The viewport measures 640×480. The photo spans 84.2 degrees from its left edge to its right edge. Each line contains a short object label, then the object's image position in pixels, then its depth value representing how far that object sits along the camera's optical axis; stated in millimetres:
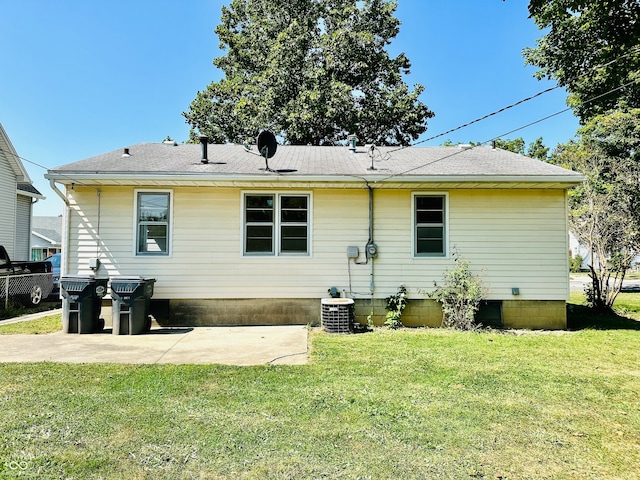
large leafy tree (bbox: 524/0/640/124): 5805
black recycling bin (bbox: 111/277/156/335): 6559
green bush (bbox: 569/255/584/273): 26453
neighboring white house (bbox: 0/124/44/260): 13602
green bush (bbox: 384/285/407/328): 7363
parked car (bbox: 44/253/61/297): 12148
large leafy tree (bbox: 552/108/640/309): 9219
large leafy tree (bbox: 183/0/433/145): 17359
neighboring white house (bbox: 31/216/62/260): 27672
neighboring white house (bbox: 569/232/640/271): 27422
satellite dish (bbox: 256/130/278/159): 7863
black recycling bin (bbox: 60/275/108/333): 6594
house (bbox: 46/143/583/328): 7316
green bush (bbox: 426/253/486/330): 7094
